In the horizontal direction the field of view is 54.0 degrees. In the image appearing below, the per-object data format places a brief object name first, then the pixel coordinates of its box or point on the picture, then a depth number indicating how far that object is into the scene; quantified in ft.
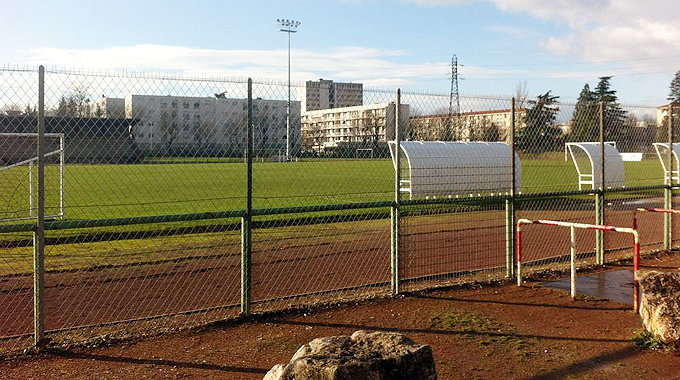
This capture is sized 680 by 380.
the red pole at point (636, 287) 24.88
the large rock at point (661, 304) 19.84
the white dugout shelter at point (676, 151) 75.31
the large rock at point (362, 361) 13.01
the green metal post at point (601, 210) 33.42
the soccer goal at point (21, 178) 43.52
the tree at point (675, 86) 291.03
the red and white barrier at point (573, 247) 24.95
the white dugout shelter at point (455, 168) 53.47
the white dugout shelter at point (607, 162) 75.84
